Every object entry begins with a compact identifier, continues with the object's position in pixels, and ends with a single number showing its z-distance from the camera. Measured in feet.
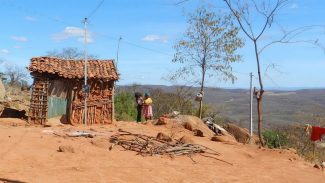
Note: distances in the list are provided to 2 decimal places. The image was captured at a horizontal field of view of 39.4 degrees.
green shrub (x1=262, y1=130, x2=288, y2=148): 79.11
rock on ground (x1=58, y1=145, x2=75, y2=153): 39.24
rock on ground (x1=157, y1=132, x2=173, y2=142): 47.68
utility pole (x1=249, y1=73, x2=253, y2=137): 61.96
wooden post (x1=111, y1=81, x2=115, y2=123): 65.94
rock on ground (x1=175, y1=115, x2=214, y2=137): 61.31
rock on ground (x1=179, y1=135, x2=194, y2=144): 48.01
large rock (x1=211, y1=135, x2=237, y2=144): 55.11
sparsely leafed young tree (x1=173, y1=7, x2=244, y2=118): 73.41
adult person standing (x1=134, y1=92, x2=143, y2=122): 66.18
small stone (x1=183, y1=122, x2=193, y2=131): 61.23
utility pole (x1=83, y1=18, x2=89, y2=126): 61.31
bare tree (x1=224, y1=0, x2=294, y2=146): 48.65
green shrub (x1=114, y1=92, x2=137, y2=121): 87.55
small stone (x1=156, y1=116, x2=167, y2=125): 62.59
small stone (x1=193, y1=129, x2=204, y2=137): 57.93
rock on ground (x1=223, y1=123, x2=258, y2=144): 67.26
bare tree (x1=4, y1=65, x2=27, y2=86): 149.98
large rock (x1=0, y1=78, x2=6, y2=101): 92.38
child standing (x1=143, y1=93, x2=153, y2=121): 66.13
